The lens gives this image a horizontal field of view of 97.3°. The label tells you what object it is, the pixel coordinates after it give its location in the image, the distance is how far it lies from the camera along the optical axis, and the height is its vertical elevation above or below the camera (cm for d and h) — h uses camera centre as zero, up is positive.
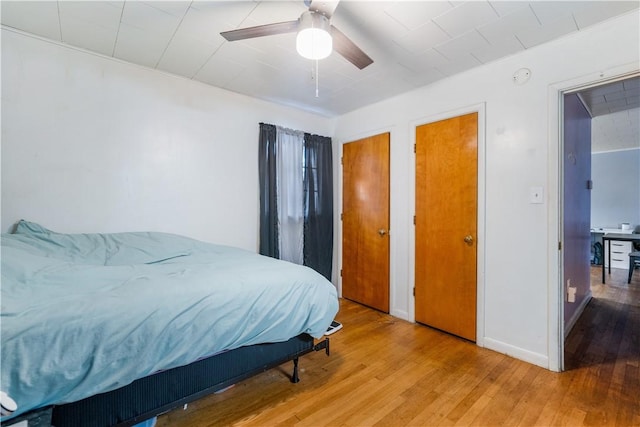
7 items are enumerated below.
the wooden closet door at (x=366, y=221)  319 -10
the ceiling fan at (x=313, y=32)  141 +96
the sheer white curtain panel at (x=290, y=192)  329 +24
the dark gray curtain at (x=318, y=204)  351 +12
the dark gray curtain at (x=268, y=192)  311 +23
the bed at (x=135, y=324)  97 -47
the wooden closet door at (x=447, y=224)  247 -11
